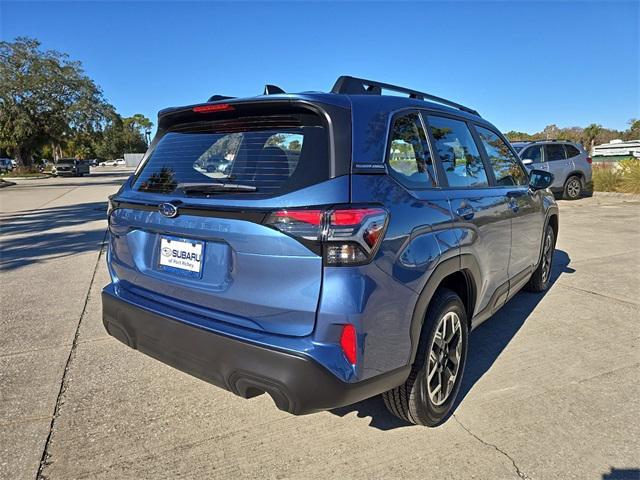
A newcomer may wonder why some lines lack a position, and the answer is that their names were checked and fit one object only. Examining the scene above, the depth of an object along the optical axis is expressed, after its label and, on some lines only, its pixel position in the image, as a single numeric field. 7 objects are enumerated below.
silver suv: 13.61
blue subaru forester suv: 1.88
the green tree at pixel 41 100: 33.84
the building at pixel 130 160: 82.17
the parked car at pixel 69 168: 42.59
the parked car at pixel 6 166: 46.66
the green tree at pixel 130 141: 101.31
